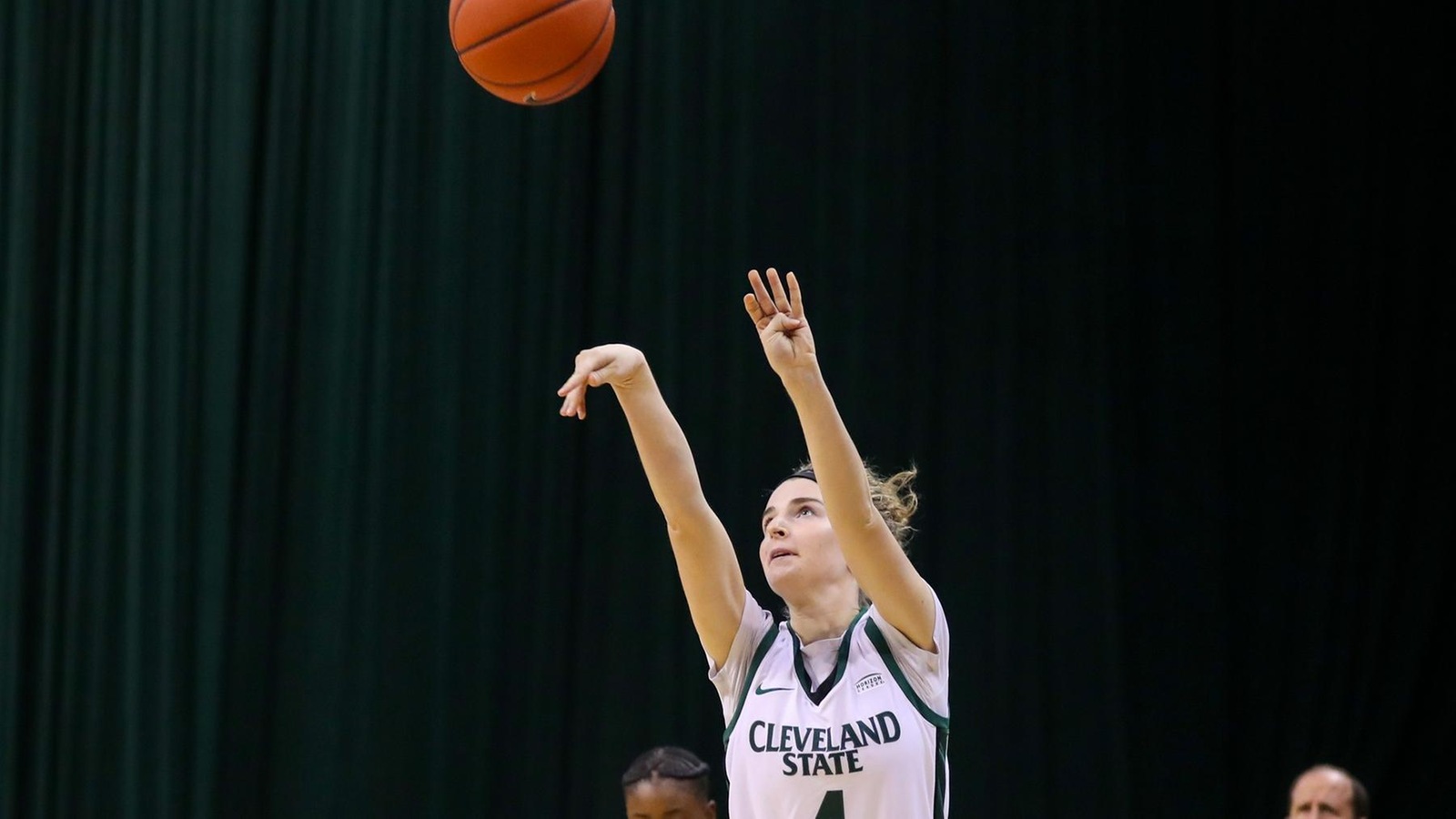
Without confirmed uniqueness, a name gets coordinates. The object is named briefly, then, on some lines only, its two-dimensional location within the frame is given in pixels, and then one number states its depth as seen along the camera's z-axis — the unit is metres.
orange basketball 8.87
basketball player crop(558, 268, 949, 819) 6.25
